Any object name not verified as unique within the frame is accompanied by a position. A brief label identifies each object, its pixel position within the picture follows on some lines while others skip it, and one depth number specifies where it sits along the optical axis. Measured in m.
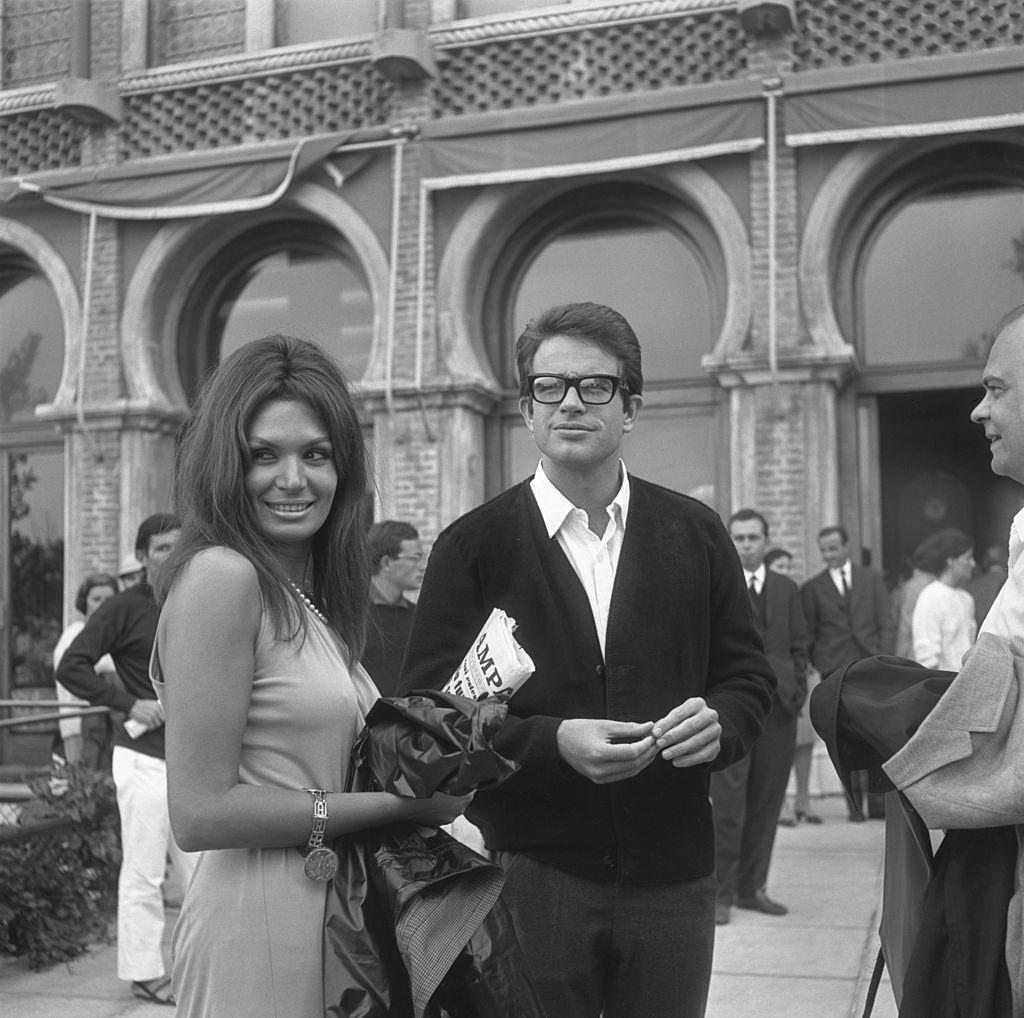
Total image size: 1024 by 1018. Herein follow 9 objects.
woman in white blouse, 8.59
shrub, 5.95
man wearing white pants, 5.41
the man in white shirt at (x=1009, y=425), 2.13
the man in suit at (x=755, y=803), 6.77
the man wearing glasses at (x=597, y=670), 2.50
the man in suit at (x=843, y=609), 9.00
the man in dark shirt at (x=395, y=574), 6.19
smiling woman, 2.00
